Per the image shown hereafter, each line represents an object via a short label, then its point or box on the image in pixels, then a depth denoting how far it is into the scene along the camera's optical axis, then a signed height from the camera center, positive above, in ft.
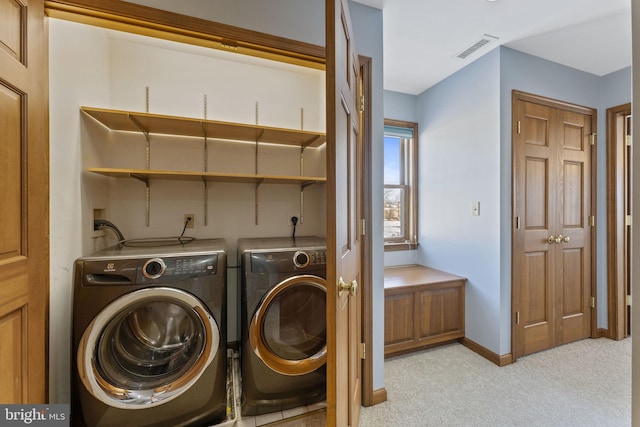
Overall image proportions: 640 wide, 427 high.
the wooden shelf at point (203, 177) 5.41 +0.87
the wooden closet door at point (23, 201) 2.93 +0.16
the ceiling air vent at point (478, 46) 6.68 +4.42
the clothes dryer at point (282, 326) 5.08 -2.32
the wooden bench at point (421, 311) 7.36 -2.83
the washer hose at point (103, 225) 5.54 -0.24
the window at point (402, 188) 10.18 +1.00
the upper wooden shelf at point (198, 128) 5.44 +2.03
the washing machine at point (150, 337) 4.16 -2.20
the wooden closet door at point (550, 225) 7.27 -0.35
